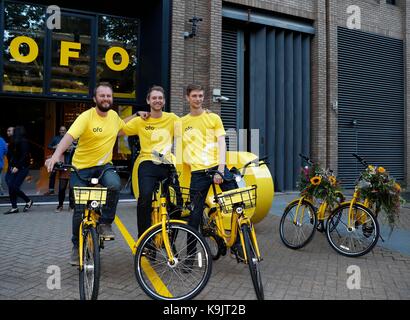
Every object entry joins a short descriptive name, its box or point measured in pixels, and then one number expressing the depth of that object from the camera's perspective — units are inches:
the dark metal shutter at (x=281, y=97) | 476.7
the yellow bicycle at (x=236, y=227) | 138.5
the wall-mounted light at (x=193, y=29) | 422.0
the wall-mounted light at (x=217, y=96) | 434.6
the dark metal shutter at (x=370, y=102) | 534.0
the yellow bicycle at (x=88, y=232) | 136.3
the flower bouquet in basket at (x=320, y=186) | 220.2
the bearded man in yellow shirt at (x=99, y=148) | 159.9
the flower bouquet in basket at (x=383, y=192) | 208.5
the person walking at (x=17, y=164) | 328.2
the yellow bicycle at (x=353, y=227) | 200.8
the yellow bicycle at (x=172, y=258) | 135.7
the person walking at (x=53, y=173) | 365.3
